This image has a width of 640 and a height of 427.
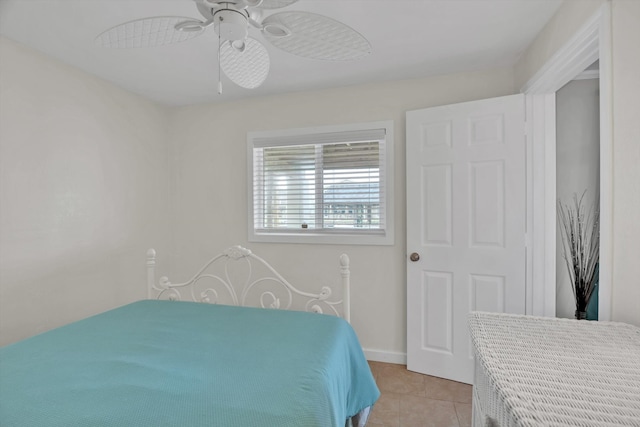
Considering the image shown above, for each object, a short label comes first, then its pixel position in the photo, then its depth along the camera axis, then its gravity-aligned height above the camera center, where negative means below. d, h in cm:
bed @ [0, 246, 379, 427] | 91 -59
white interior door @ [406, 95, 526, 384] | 206 -7
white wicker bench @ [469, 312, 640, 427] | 61 -39
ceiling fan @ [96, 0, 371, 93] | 106 +69
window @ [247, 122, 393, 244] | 258 +27
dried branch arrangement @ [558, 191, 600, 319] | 207 -22
